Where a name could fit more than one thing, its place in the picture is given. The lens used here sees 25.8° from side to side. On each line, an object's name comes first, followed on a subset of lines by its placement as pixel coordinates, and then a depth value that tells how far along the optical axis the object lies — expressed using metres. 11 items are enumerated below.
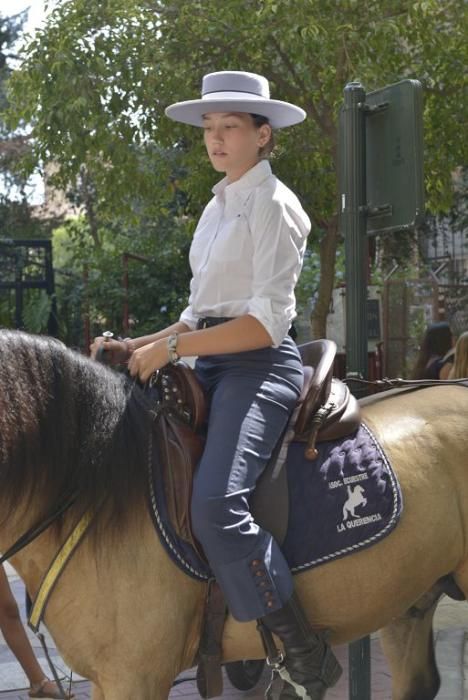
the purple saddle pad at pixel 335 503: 3.38
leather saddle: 3.24
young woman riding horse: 3.19
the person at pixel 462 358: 5.27
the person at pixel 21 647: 4.96
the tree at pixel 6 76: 23.36
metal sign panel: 4.30
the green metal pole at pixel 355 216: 4.50
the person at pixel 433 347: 7.25
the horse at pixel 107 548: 3.10
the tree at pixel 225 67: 9.25
